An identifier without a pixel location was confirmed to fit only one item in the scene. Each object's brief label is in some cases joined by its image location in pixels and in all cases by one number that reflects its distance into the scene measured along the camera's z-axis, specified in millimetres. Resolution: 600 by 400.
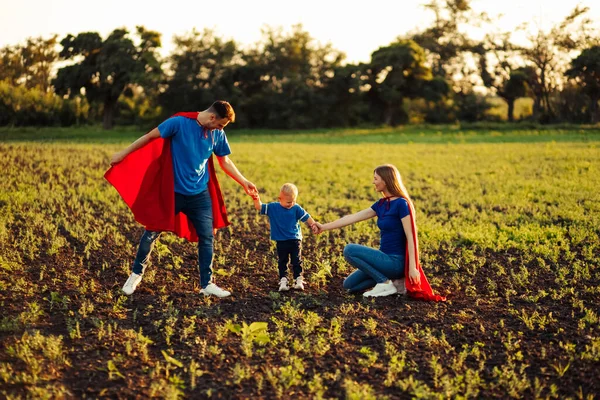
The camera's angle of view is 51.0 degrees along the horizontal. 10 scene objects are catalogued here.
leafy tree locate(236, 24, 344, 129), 51812
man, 6691
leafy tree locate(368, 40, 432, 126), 50781
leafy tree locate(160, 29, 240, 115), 50375
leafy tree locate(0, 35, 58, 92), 41200
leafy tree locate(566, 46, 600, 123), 45312
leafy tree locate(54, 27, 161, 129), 44969
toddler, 7071
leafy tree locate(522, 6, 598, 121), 49906
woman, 6875
